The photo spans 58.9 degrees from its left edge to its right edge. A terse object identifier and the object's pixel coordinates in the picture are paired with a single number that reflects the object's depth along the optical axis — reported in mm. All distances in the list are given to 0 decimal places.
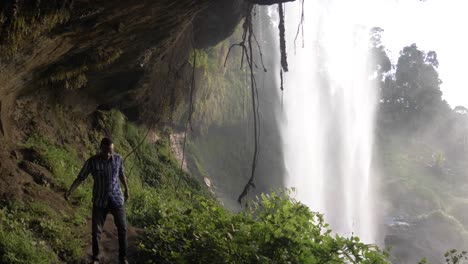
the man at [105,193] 4699
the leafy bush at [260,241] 4355
